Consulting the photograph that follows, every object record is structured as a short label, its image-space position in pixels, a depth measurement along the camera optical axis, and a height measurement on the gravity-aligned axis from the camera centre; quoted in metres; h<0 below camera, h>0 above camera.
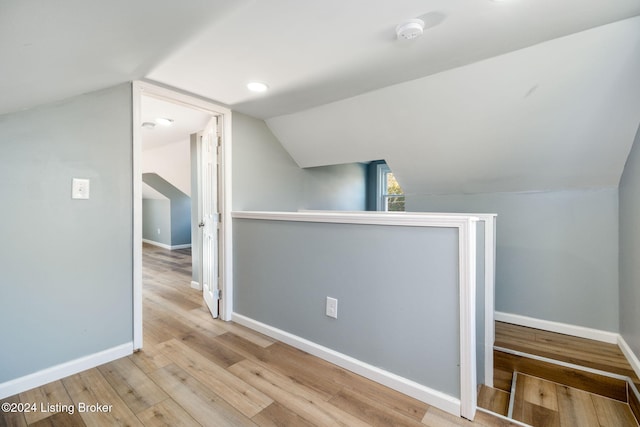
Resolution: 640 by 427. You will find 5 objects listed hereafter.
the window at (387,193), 5.20 +0.32
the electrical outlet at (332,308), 2.02 -0.66
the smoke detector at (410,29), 1.40 +0.88
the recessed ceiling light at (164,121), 3.08 +0.96
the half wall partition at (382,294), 1.52 -0.52
